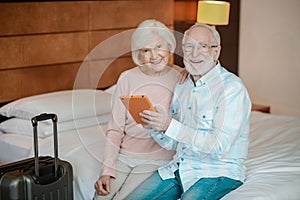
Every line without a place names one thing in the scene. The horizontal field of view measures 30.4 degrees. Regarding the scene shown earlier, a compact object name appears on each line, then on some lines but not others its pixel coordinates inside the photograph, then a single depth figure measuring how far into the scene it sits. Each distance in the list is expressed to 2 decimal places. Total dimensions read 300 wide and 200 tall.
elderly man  2.07
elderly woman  2.29
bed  2.28
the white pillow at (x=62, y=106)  2.99
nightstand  3.82
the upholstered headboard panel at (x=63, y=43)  3.18
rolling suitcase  1.99
